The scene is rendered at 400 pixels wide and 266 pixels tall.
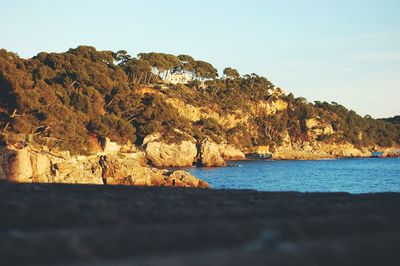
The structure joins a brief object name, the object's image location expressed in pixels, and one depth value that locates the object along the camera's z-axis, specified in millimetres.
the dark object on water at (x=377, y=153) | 178650
